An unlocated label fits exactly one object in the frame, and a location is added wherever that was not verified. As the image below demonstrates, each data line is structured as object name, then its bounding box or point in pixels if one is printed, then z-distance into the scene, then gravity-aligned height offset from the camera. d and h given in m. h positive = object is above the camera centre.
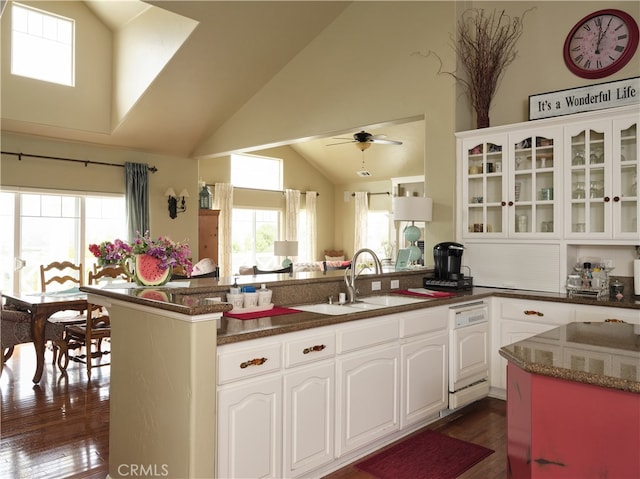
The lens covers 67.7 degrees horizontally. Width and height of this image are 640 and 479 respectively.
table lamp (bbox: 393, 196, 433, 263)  4.07 +0.28
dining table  4.03 -0.59
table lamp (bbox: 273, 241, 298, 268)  7.38 -0.12
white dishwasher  3.34 -0.82
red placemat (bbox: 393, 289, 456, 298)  3.44 -0.40
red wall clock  3.60 +1.54
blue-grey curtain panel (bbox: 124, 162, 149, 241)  6.73 +0.63
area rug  2.60 -1.27
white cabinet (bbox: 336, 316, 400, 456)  2.54 -0.80
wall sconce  7.11 +0.59
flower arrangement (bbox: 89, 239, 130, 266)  2.59 -0.07
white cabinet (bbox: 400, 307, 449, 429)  2.96 -0.80
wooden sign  3.45 +1.09
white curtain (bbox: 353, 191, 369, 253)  10.96 +0.49
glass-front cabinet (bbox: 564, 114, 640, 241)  3.42 +0.46
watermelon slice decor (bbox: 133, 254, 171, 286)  2.55 -0.17
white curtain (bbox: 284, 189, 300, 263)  10.39 +0.58
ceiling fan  6.59 +1.44
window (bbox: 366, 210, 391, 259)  10.75 +0.17
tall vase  4.14 +1.07
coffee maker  3.94 -0.22
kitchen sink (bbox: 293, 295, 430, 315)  2.98 -0.43
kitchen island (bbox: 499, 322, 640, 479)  1.39 -0.53
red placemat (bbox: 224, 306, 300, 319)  2.49 -0.40
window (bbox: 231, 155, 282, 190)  9.66 +1.44
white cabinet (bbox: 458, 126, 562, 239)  3.76 +0.49
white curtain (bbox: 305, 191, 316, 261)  10.89 +0.40
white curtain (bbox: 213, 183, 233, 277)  9.05 +0.29
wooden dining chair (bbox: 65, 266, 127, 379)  4.16 -0.83
